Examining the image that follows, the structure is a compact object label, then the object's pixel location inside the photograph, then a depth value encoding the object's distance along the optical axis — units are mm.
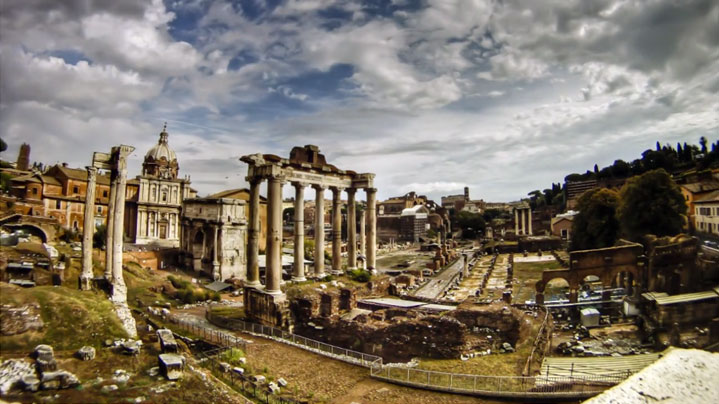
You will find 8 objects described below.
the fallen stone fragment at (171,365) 11000
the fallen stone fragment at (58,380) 9523
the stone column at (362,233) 34031
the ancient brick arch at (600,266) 26469
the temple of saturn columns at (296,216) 21891
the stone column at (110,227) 20906
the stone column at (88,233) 20302
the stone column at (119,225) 20500
